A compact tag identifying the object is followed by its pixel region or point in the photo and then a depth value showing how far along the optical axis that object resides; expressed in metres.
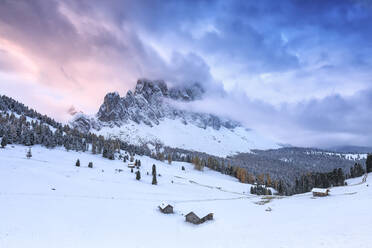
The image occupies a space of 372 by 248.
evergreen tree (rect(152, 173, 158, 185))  89.66
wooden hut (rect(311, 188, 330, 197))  72.38
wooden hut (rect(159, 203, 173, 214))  52.50
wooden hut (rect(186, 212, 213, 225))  46.16
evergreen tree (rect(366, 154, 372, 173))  124.66
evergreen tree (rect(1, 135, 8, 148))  95.78
